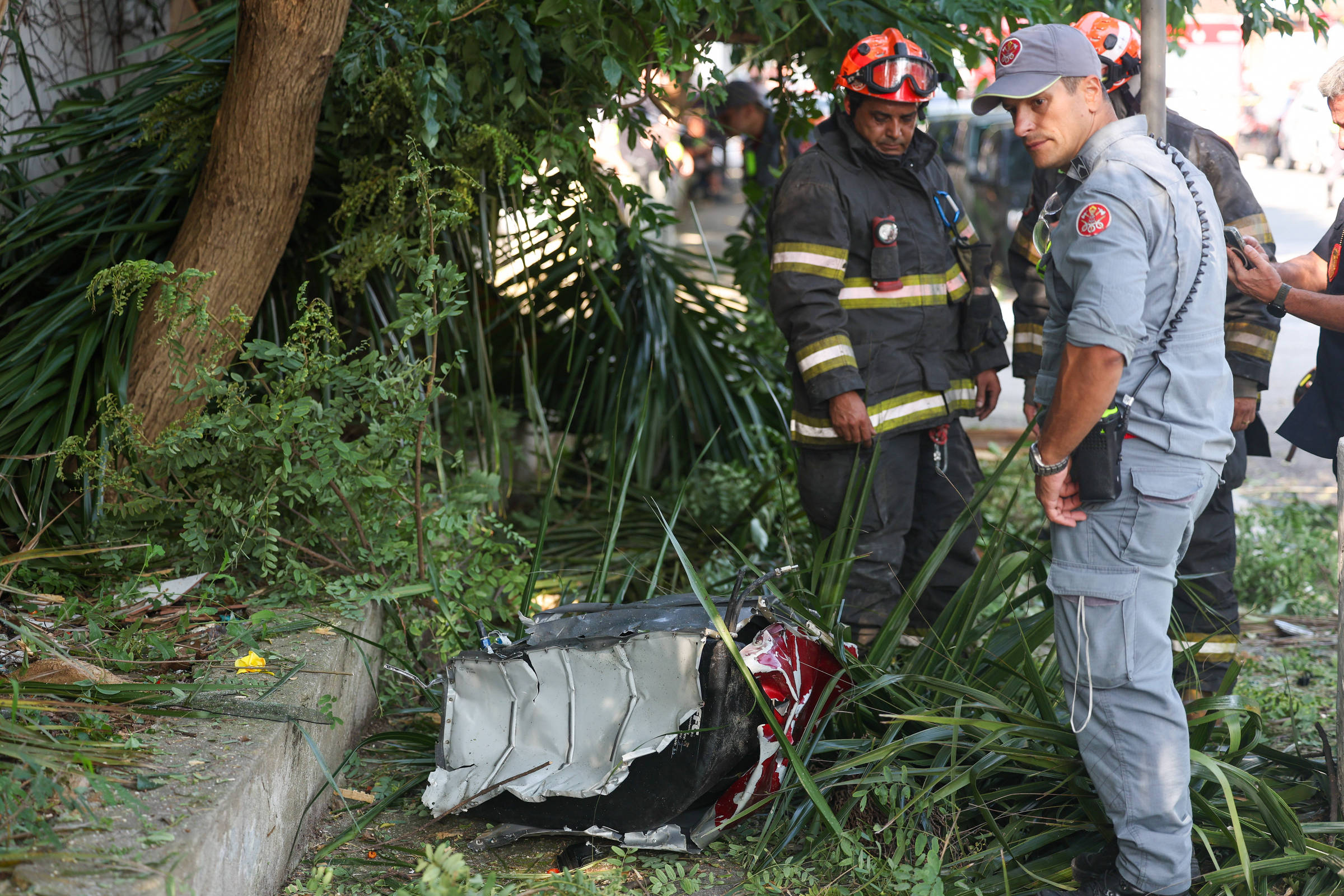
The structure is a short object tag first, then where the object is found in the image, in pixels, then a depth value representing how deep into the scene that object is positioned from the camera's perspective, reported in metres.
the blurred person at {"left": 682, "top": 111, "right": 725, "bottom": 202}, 16.88
